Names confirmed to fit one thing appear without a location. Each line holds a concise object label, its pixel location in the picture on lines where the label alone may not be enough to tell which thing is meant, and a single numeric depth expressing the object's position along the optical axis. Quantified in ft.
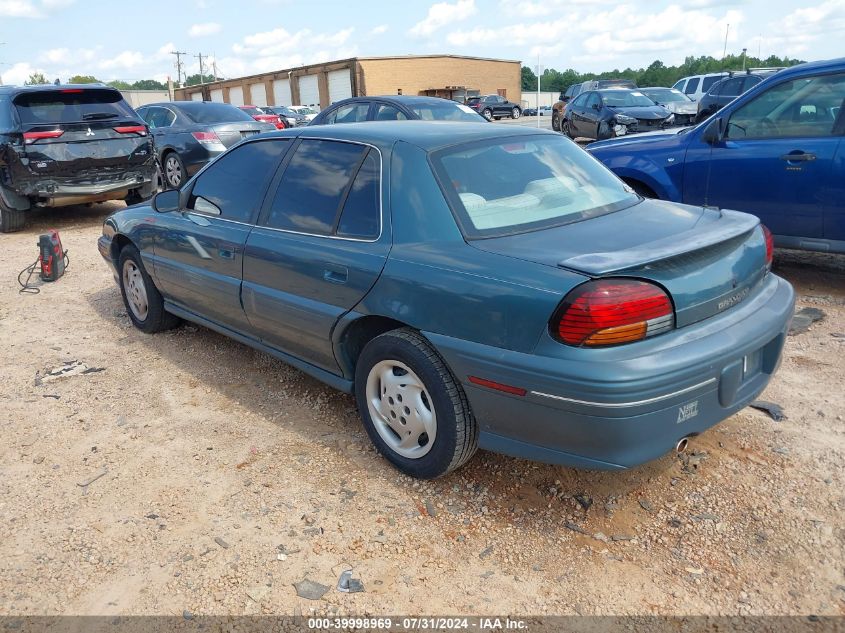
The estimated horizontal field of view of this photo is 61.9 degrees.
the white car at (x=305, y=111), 125.88
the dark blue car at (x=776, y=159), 17.66
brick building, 165.58
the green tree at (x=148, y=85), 371.72
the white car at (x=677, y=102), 55.77
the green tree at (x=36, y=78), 232.34
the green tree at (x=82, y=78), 237.00
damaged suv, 28.84
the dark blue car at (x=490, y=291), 8.37
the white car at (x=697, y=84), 67.92
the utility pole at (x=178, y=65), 282.56
